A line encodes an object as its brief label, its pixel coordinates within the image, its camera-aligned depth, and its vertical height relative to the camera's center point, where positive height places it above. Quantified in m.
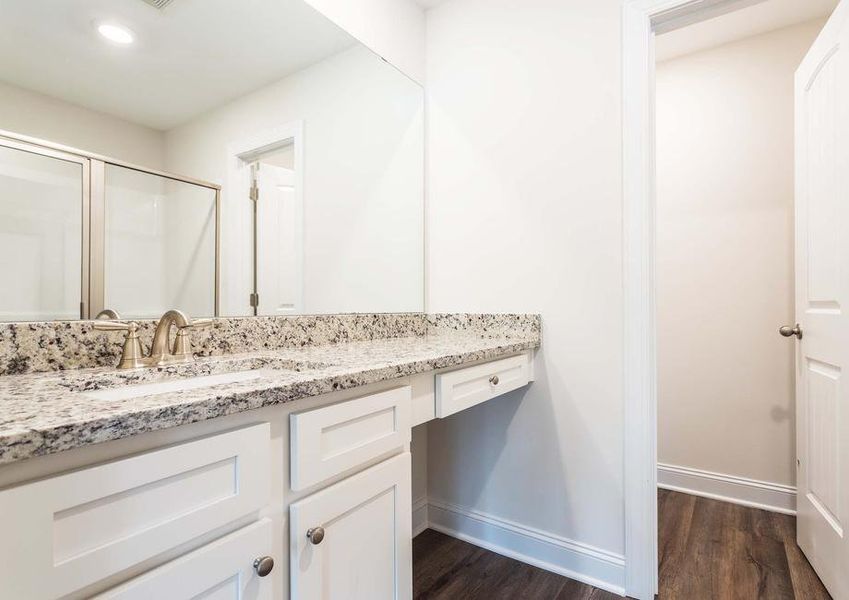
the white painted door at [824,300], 1.34 +0.00
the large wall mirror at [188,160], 0.91 +0.38
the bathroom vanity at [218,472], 0.49 -0.25
